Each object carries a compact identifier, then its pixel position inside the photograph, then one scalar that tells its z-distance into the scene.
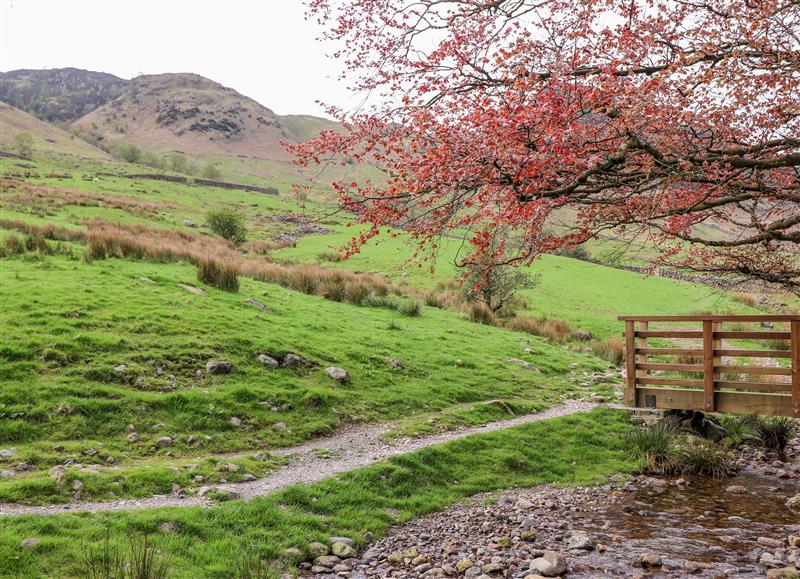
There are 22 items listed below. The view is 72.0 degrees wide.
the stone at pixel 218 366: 12.48
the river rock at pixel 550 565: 6.65
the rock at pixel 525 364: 19.18
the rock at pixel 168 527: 6.74
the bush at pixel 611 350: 24.02
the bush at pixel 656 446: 11.42
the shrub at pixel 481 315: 26.86
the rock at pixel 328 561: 6.86
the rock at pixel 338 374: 13.92
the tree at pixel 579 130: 6.15
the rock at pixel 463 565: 6.90
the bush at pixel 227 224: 43.34
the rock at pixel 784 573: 6.33
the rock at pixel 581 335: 28.29
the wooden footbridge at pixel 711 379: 11.35
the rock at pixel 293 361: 13.85
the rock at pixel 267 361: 13.48
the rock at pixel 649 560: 6.99
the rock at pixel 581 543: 7.52
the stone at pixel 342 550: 7.13
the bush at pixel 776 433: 12.95
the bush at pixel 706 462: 11.09
